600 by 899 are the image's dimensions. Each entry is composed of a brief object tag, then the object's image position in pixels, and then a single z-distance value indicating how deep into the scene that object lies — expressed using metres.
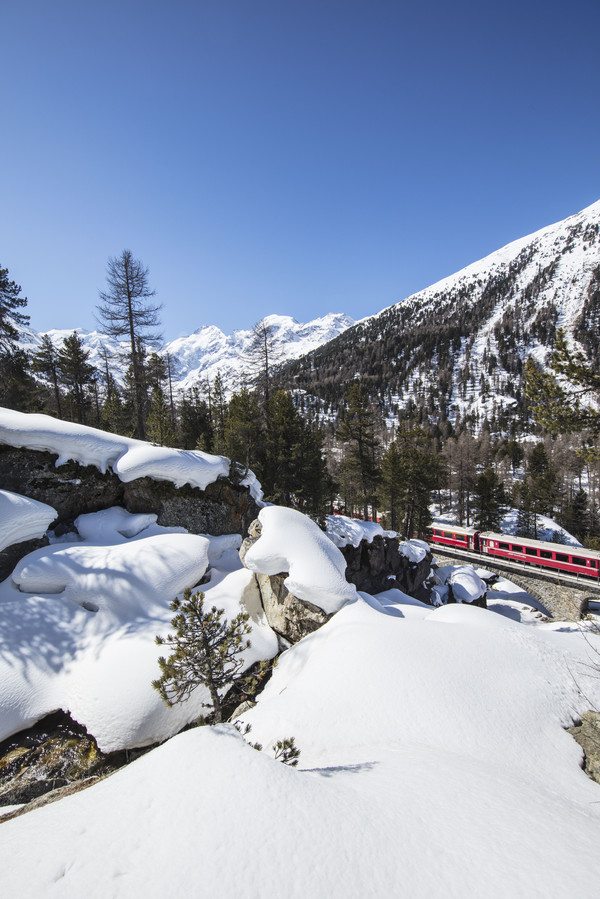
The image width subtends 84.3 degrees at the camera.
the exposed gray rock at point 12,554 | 8.69
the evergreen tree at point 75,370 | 27.17
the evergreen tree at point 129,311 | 18.25
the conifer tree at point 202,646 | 4.82
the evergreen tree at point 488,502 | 39.84
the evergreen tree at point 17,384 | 17.33
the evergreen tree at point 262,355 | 23.36
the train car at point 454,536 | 35.62
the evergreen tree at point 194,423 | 30.39
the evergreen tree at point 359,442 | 24.64
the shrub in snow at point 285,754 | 4.05
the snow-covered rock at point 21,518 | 8.74
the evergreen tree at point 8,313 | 15.80
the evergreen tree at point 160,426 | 21.38
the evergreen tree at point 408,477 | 28.27
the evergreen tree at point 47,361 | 27.67
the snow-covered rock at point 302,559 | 8.80
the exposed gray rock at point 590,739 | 4.77
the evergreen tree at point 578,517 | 45.56
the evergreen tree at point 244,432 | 19.80
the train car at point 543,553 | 26.59
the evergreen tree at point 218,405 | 29.55
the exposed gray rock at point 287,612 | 8.76
